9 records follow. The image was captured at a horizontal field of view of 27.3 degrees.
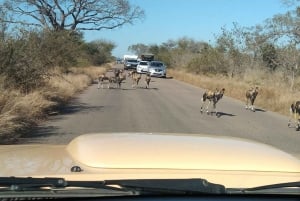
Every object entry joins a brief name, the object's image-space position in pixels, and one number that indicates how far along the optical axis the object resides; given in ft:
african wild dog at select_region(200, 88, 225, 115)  65.87
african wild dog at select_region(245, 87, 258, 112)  76.07
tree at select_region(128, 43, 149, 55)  632.38
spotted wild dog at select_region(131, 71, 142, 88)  117.80
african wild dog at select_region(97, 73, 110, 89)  109.39
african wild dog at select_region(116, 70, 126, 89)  110.11
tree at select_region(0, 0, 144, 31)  174.50
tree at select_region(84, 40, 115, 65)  275.51
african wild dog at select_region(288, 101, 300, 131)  56.54
